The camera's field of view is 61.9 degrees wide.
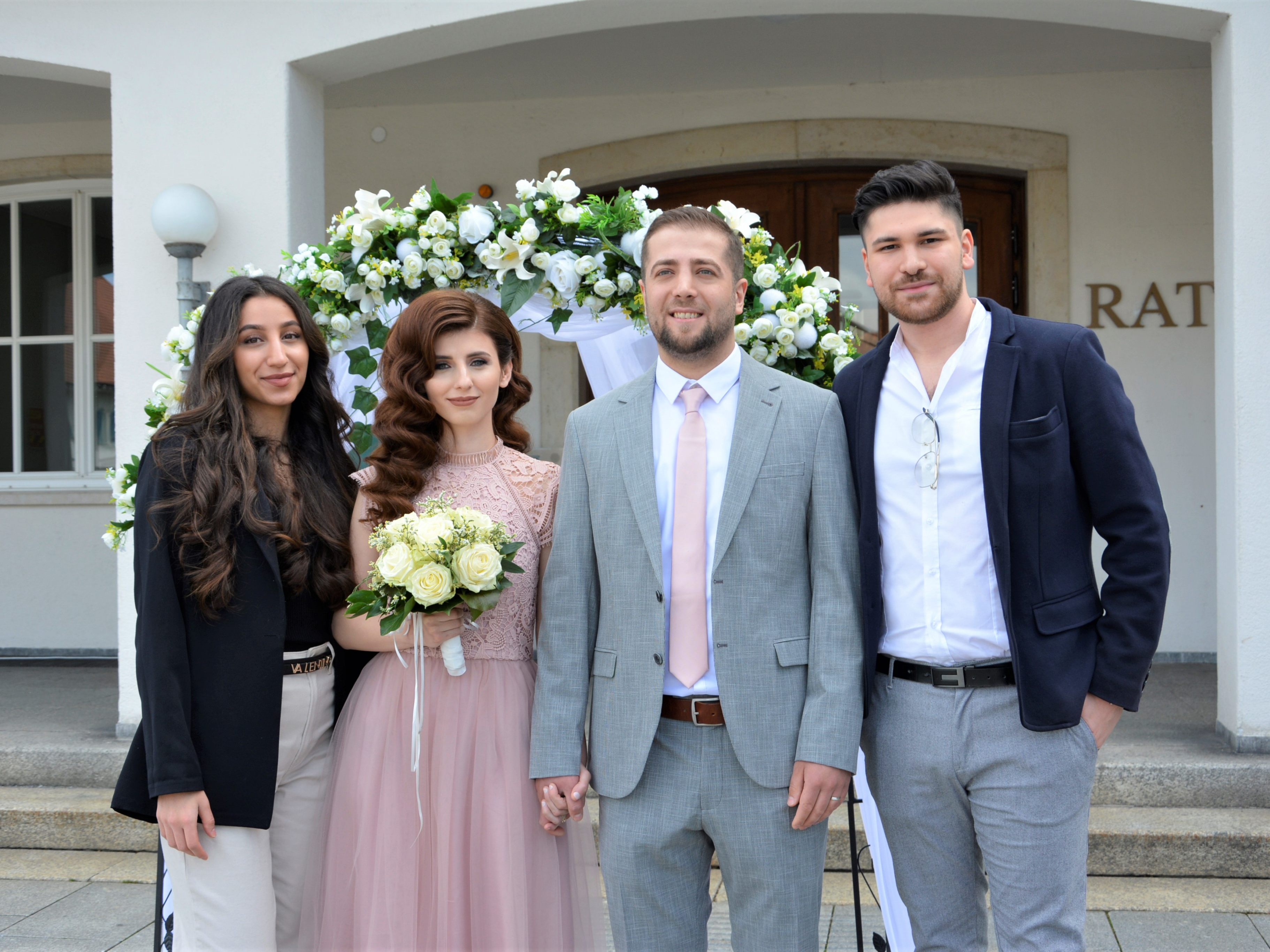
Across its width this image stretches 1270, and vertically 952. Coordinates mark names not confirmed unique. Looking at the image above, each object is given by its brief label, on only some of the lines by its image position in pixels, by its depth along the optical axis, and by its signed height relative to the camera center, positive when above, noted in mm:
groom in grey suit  2271 -329
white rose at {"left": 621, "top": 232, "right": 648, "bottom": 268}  3314 +747
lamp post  4656 +1151
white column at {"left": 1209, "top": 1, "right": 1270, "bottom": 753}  4512 +503
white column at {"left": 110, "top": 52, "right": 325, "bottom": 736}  4918 +1485
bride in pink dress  2533 -665
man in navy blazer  2232 -231
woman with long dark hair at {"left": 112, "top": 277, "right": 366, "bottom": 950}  2359 -356
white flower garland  3322 +700
